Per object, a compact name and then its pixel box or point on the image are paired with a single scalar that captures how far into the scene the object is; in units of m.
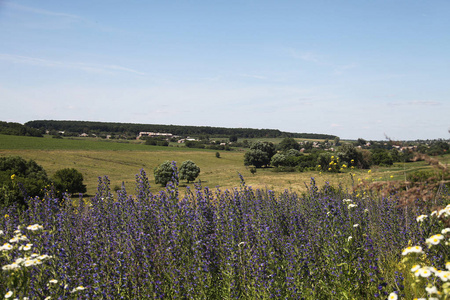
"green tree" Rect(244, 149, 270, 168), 56.94
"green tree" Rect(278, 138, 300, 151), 78.31
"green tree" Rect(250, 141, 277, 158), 58.03
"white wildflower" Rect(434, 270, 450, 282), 2.27
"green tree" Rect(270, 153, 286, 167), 53.94
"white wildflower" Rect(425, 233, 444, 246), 2.83
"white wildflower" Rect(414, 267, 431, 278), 2.34
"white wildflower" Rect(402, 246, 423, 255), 2.72
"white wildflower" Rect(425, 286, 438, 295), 2.16
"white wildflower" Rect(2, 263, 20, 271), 3.04
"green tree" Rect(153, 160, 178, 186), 37.50
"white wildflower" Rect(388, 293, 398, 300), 2.66
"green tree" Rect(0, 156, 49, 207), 17.76
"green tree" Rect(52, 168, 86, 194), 30.34
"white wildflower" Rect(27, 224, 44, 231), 3.58
